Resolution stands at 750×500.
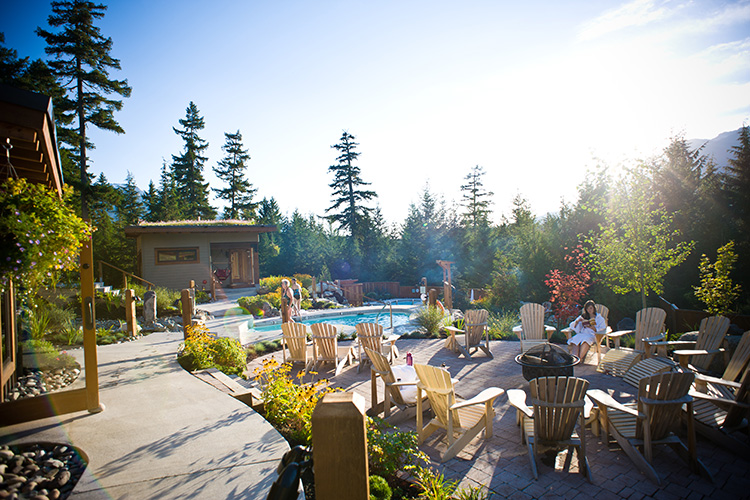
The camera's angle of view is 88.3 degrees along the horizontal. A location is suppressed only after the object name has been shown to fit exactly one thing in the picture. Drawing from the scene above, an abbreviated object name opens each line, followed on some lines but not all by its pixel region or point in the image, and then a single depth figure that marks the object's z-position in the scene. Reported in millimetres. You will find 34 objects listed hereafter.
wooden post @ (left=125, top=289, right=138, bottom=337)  9336
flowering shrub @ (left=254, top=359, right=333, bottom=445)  3823
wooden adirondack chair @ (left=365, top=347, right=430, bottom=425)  4715
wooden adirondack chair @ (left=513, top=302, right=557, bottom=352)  7457
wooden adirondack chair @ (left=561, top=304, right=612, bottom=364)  6777
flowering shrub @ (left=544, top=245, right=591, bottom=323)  8953
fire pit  4910
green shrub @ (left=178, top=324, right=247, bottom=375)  6244
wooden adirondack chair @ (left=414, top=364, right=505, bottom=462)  3865
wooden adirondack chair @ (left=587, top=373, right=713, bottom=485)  3365
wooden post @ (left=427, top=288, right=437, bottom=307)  10734
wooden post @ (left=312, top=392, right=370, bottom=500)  1192
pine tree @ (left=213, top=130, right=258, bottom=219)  33219
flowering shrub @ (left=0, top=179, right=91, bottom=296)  2943
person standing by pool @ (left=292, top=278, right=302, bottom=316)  12377
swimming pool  13992
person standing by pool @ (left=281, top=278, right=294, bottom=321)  9000
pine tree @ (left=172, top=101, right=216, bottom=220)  30656
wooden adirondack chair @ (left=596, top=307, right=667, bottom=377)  6109
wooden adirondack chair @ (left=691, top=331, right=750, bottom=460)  3705
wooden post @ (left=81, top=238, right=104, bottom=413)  4113
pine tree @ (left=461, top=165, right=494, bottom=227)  32469
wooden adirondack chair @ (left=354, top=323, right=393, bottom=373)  6564
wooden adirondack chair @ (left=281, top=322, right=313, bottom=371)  7094
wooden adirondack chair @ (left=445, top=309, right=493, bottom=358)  7633
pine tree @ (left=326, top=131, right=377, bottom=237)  30984
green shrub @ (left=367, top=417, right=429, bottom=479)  3229
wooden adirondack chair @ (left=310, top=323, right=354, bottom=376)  6902
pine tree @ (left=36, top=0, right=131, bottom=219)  17266
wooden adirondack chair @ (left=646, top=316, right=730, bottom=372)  5379
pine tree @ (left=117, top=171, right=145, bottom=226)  27678
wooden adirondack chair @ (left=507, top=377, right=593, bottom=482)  3453
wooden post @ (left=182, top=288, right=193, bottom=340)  7543
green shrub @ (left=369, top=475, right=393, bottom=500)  2854
